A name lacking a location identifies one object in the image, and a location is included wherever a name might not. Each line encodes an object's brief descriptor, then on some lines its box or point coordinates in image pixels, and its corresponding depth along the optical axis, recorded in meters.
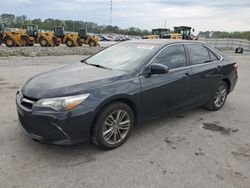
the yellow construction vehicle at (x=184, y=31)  22.77
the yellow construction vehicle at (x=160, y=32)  22.91
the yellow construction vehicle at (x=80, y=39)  19.94
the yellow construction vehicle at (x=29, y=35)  17.75
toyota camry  2.31
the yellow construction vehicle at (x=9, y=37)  16.61
